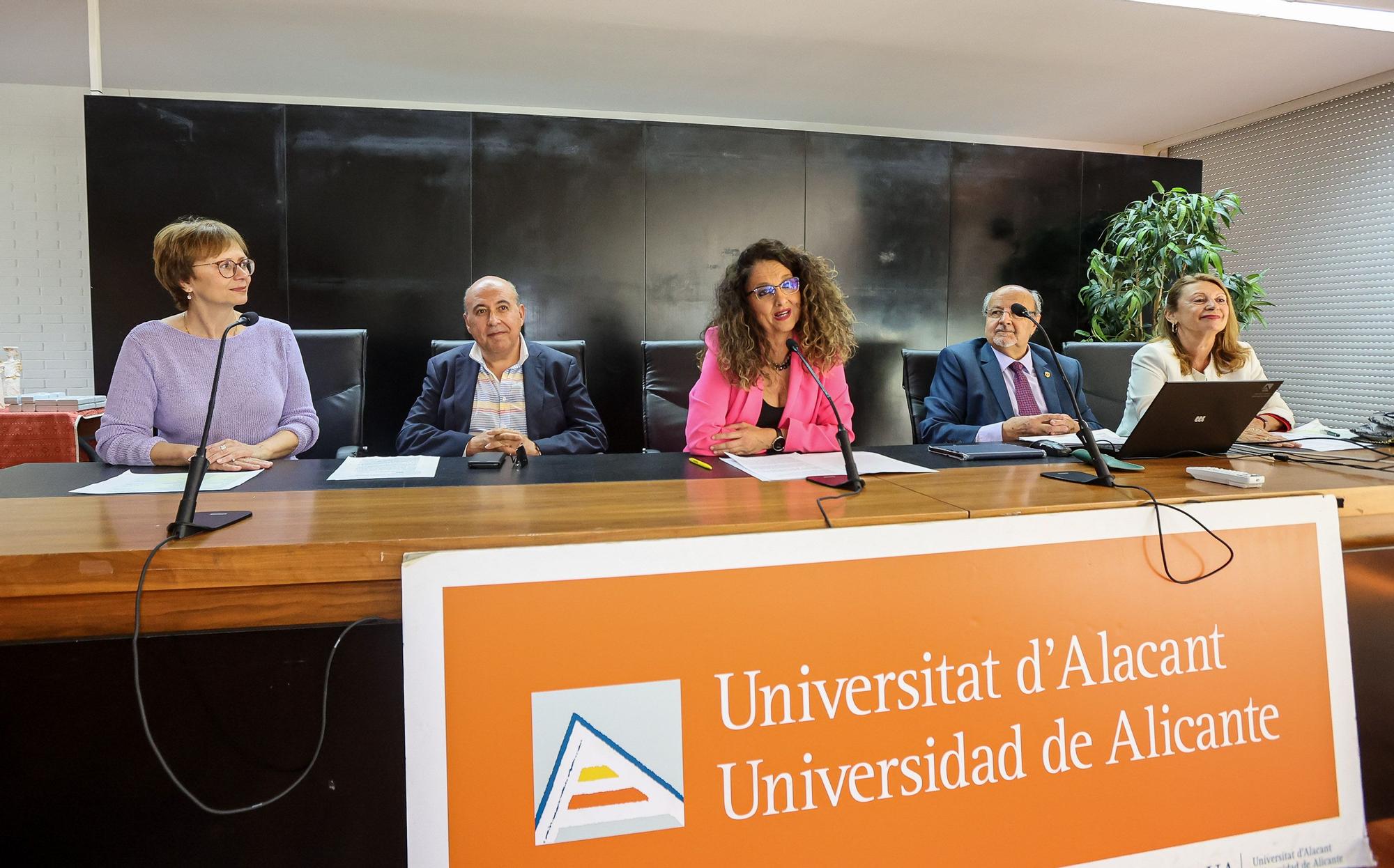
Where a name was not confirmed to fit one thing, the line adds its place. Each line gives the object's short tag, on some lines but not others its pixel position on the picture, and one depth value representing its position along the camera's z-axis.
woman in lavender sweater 1.89
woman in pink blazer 2.19
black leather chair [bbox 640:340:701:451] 2.79
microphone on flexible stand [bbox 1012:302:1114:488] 1.26
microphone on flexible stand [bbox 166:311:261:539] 0.95
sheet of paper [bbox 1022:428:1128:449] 1.92
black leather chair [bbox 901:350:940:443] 2.88
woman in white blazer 2.48
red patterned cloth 2.98
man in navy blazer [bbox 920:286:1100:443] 2.69
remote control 1.26
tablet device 1.70
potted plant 4.22
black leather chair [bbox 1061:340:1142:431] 3.04
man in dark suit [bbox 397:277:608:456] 2.54
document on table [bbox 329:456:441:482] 1.43
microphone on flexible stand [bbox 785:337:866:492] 1.24
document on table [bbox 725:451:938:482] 1.43
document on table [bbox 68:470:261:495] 1.28
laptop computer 1.57
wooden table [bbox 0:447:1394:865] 0.90
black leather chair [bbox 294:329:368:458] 2.54
